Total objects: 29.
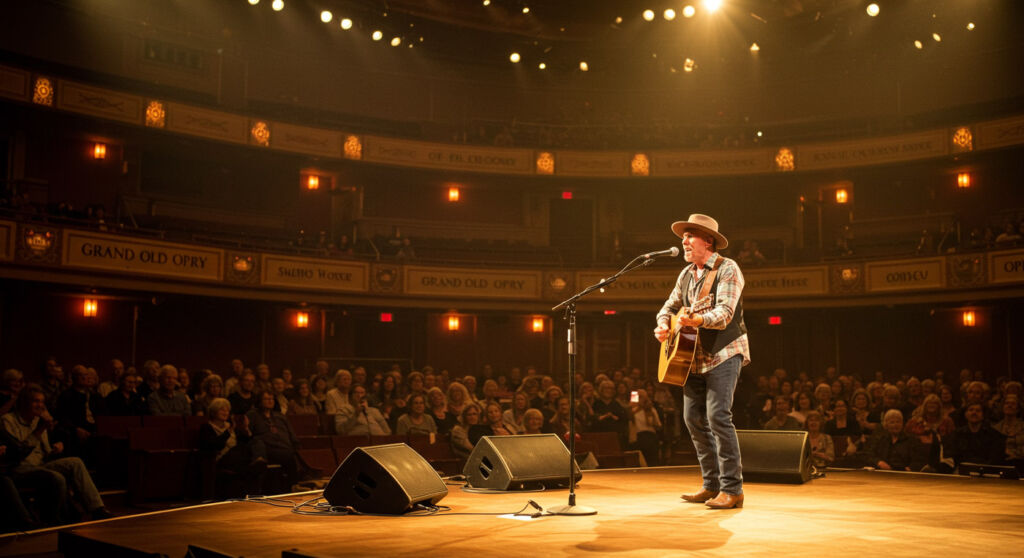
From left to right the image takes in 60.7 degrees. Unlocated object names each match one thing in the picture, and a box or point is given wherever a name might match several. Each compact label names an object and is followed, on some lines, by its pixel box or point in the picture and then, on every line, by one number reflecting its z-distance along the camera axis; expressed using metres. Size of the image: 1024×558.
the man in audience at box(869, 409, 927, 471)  7.18
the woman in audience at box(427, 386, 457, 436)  8.98
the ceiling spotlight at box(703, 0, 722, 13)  16.00
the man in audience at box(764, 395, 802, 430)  8.67
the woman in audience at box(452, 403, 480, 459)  7.80
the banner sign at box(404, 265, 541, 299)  17.05
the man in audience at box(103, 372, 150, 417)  8.98
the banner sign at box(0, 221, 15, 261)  12.66
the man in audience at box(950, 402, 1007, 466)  6.97
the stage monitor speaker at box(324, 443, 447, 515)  4.21
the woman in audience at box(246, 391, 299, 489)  7.57
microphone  4.07
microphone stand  4.07
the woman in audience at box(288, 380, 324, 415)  10.27
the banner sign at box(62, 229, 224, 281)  13.45
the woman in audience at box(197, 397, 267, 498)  7.36
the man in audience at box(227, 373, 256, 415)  8.78
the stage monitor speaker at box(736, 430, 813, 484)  5.59
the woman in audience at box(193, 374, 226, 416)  9.18
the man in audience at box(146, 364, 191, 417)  9.29
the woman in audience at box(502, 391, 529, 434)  9.20
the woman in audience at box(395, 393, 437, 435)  8.66
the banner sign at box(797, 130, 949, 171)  16.67
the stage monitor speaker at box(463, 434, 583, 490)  5.07
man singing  4.30
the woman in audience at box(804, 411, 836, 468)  7.52
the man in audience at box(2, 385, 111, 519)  6.17
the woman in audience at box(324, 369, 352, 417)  9.80
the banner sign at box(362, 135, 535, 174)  17.92
